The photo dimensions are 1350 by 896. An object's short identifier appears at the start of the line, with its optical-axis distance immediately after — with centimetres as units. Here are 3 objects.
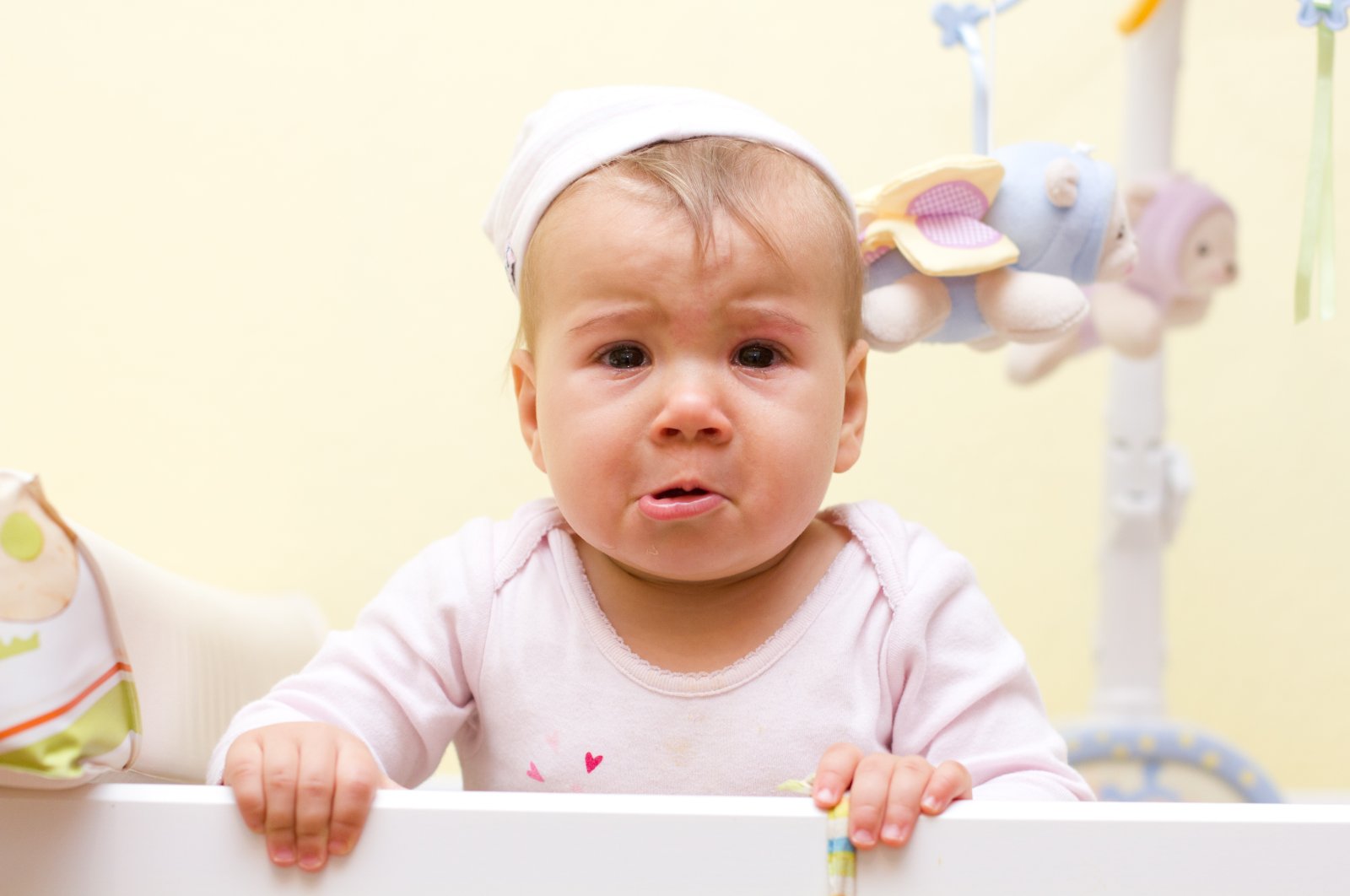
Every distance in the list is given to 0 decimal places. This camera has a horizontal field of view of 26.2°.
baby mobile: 104
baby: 96
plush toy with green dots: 85
